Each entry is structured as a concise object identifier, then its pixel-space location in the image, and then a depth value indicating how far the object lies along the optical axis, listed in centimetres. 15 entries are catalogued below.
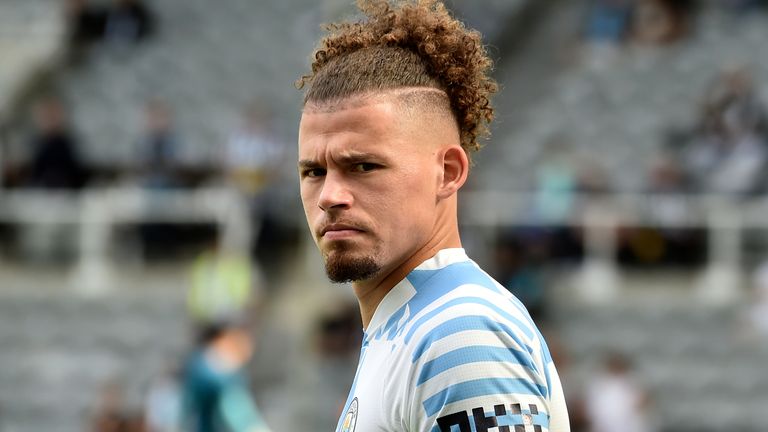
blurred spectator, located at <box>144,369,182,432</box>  1111
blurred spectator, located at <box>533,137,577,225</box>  1197
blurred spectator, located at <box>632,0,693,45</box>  1488
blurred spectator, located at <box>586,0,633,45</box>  1510
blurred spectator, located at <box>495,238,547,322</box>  1072
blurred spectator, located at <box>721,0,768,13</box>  1511
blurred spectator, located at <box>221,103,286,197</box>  1320
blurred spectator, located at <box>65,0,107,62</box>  1689
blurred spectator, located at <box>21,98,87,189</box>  1398
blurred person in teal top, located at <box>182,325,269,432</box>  991
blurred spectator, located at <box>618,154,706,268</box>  1189
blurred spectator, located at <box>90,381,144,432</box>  1065
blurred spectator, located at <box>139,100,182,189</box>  1362
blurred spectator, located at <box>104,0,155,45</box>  1667
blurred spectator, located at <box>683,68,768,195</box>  1199
